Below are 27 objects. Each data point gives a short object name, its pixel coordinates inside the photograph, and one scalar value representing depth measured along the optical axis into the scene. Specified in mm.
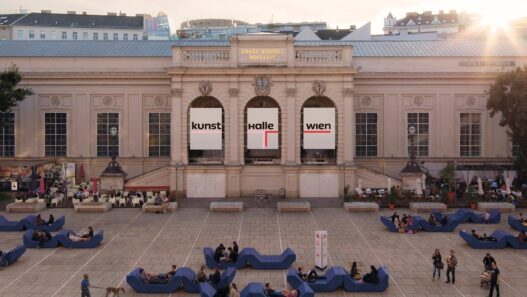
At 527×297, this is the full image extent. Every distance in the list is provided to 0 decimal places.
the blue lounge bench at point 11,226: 32562
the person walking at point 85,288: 20484
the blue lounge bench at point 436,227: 32250
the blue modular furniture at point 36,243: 28469
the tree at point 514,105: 41156
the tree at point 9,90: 41844
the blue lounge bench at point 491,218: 34656
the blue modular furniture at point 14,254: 25219
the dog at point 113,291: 20486
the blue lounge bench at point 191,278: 21641
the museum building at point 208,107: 48406
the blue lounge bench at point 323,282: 21734
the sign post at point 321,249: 24406
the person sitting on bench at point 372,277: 21939
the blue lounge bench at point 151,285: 21828
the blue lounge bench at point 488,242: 28328
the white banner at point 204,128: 44031
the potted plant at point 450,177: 40969
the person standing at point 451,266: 22812
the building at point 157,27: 107500
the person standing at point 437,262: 23234
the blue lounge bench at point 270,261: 24906
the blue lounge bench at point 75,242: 28453
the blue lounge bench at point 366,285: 21938
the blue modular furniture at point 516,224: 32031
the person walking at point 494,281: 20766
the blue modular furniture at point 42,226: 32125
